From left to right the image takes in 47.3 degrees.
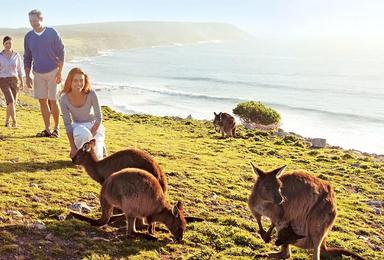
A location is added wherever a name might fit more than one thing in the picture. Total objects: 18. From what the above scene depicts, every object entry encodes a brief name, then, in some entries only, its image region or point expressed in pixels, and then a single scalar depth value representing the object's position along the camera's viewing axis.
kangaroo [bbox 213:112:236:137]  20.58
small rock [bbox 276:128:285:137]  25.82
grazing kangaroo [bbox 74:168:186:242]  6.19
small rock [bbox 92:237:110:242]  6.34
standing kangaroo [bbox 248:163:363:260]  5.91
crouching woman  9.01
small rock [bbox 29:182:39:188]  8.30
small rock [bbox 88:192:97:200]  8.22
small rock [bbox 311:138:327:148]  22.23
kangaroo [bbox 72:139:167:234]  7.02
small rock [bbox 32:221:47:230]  6.39
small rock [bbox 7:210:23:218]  6.71
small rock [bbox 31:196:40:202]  7.58
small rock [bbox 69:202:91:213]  7.43
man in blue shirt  11.54
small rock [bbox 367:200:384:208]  11.52
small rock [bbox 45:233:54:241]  6.13
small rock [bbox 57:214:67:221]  6.88
